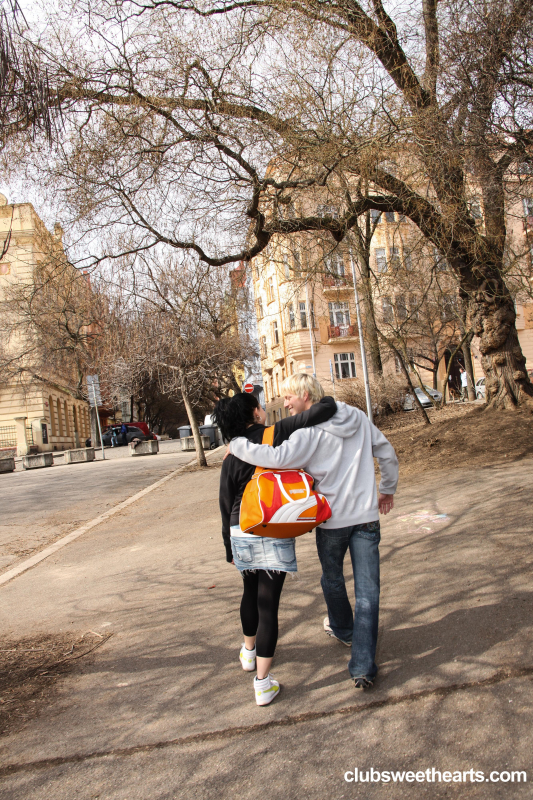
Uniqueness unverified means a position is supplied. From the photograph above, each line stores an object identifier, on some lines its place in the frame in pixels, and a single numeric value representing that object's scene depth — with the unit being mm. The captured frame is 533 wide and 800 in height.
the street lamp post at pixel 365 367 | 9733
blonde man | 3205
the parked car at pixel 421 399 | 21281
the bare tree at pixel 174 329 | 13773
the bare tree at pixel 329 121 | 7531
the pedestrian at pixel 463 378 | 42119
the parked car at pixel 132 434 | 39219
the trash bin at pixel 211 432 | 29902
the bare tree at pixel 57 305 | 10188
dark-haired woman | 3260
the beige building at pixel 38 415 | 38188
